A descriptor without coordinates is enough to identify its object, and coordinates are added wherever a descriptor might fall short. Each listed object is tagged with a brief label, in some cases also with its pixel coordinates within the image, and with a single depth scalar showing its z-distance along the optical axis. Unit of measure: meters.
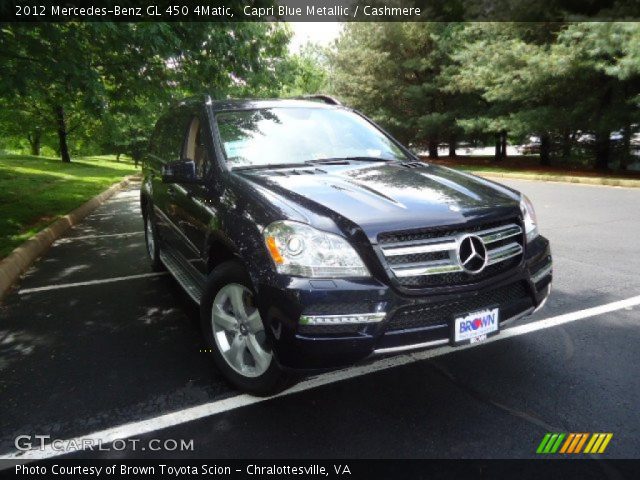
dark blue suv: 2.37
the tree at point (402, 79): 26.36
